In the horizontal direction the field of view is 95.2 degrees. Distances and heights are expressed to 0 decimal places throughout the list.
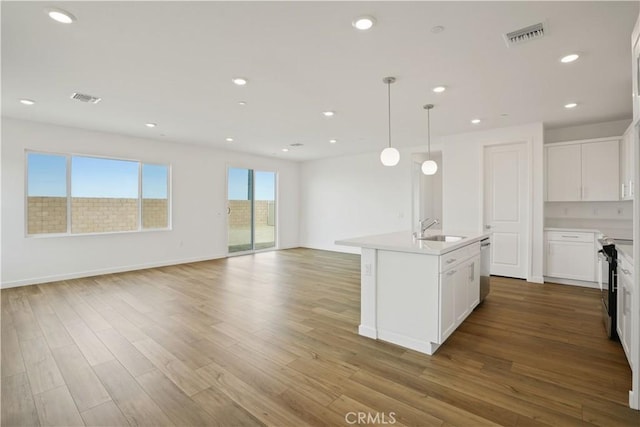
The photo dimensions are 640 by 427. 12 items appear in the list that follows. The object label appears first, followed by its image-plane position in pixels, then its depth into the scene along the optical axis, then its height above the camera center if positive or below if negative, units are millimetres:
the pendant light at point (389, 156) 3434 +654
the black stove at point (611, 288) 2832 -773
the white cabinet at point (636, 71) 1856 +908
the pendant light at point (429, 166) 4059 +628
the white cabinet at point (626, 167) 3994 +629
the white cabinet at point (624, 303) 2305 -794
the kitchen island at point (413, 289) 2582 -743
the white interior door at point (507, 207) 5074 +71
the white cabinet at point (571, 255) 4602 -733
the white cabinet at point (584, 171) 4590 +651
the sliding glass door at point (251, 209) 7738 +88
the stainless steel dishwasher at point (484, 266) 3747 -732
